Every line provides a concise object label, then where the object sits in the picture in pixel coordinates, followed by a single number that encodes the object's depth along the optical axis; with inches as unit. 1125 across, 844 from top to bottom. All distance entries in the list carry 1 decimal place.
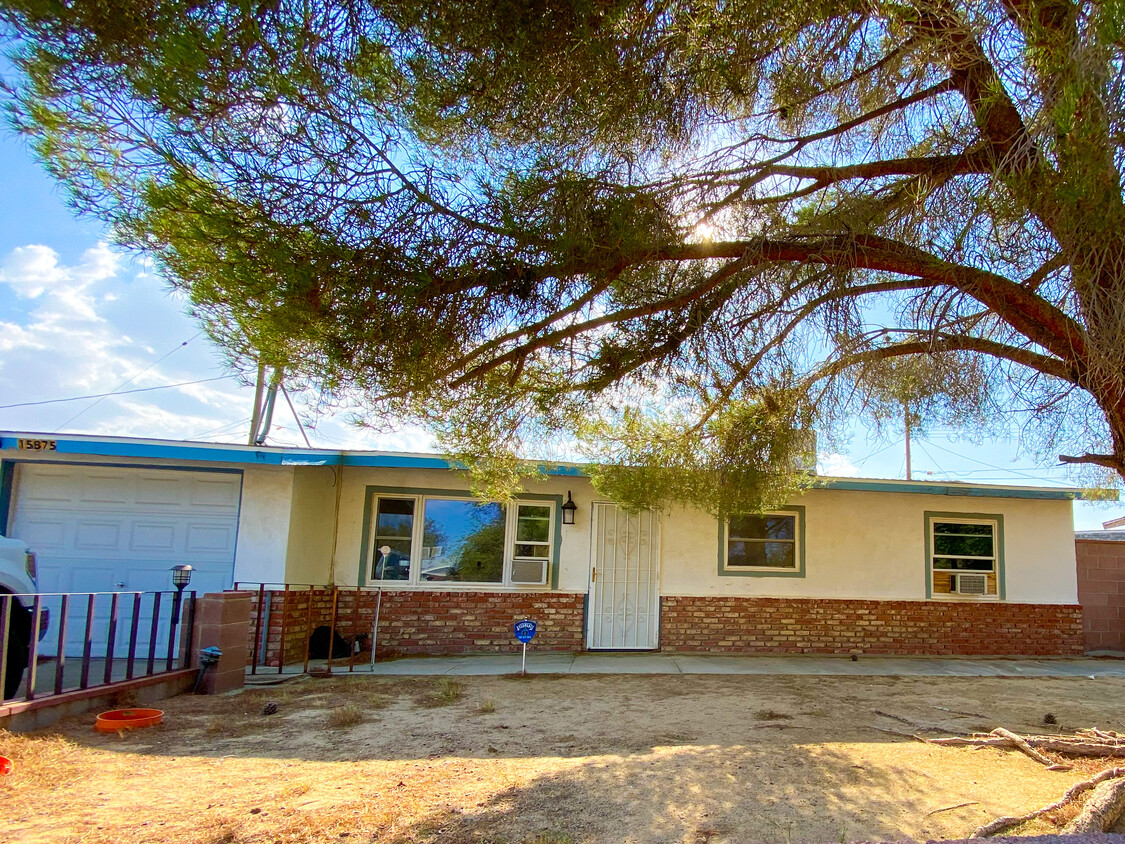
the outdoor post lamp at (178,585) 301.1
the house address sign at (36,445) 363.3
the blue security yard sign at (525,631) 347.9
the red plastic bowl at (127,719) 234.8
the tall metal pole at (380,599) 379.8
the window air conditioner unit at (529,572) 446.9
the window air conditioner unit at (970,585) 476.1
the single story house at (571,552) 386.0
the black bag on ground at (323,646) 407.8
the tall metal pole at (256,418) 477.7
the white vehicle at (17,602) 236.7
